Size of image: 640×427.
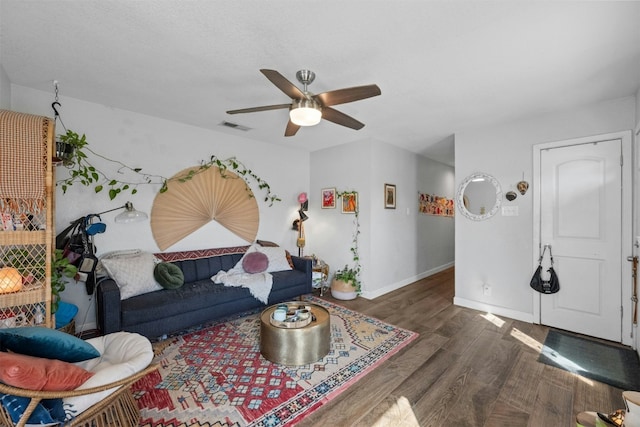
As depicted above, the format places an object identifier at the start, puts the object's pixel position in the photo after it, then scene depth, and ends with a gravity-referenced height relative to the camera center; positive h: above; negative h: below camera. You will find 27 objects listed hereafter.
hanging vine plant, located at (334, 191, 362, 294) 4.07 -0.83
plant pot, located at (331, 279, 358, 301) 3.98 -1.15
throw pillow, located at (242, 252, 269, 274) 3.55 -0.66
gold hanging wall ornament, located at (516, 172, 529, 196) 3.26 +0.34
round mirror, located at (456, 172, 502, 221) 3.53 +0.24
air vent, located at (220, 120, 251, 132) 3.55 +1.21
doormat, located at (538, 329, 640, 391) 2.13 -1.31
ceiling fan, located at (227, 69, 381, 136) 1.88 +0.89
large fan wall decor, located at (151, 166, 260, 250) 3.44 +0.10
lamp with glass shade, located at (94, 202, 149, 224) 2.85 -0.02
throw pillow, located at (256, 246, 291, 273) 3.76 -0.64
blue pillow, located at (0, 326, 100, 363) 1.29 -0.65
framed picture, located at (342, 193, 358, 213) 4.25 +0.19
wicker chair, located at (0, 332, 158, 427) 1.15 -0.89
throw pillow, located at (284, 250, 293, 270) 3.98 -0.68
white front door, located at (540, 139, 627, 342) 2.75 -0.21
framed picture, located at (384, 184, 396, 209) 4.35 +0.30
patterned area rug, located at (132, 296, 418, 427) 1.72 -1.28
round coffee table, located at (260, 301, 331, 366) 2.24 -1.10
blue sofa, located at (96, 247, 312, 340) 2.42 -0.89
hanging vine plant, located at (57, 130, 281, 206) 2.32 +0.47
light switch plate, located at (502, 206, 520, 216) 3.35 +0.04
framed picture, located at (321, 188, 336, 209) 4.58 +0.28
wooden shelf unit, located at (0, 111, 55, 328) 1.67 -0.31
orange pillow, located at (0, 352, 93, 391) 1.10 -0.71
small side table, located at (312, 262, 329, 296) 4.21 -0.99
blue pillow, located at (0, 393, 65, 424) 1.12 -0.88
